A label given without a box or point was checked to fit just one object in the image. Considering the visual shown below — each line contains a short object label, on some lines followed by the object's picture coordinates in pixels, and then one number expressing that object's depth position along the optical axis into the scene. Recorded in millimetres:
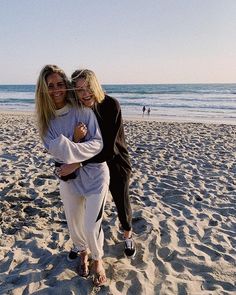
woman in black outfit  2902
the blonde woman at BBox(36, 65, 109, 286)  2826
